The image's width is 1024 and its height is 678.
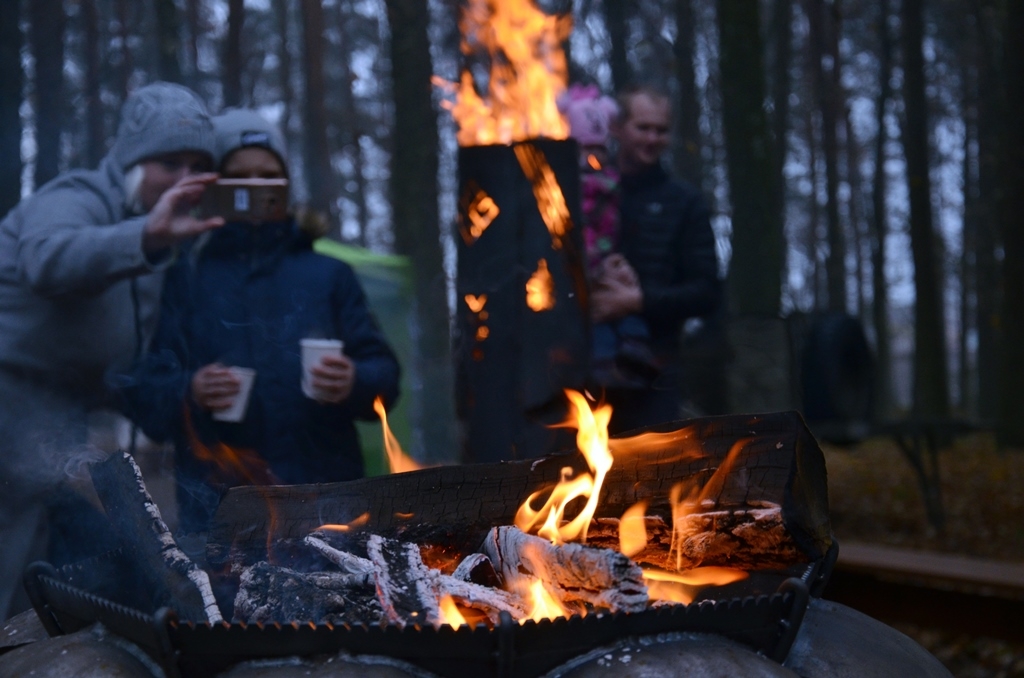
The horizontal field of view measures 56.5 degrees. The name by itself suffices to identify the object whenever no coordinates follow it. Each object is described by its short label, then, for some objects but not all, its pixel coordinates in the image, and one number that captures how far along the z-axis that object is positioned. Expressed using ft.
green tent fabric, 22.80
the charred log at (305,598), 7.07
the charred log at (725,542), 7.26
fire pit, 6.14
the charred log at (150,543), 7.01
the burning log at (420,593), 6.91
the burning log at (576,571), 6.63
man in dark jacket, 11.42
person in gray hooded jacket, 9.85
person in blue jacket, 10.36
